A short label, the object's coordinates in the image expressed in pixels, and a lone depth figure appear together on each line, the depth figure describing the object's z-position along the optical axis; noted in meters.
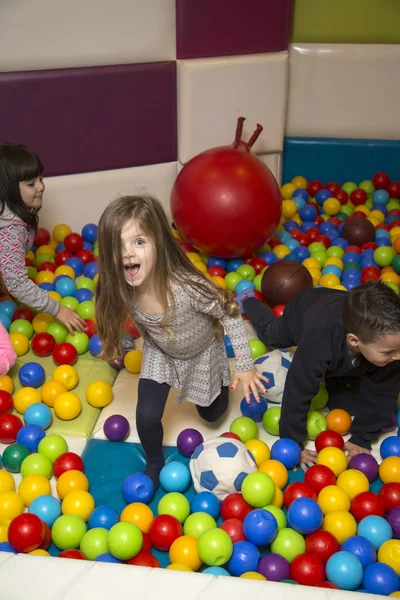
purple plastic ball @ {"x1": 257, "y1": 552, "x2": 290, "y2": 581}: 1.50
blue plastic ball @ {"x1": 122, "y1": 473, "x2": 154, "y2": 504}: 1.74
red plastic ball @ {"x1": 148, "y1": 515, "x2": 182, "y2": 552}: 1.60
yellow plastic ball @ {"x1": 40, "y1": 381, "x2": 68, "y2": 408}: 2.07
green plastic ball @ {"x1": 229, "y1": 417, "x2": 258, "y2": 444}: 1.92
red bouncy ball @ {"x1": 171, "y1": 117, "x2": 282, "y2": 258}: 2.47
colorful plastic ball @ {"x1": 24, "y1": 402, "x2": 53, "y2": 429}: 1.98
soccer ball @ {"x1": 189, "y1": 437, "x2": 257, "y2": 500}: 1.71
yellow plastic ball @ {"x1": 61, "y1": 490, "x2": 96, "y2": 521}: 1.68
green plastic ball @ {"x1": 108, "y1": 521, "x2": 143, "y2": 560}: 1.53
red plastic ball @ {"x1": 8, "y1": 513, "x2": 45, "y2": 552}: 1.53
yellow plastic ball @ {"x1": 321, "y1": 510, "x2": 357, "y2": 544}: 1.62
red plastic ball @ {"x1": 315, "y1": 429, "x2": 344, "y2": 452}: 1.88
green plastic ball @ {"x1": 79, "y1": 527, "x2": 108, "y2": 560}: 1.58
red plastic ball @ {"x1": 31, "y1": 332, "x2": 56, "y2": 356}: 2.28
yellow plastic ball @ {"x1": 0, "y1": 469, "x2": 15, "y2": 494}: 1.75
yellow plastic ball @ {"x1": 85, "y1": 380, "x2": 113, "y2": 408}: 2.07
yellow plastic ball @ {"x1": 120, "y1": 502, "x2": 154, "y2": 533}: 1.65
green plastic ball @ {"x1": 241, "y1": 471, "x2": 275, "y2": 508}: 1.64
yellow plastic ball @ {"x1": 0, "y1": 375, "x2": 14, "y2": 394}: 2.11
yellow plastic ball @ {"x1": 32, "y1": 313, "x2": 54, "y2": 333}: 2.40
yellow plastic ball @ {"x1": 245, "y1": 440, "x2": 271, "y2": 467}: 1.83
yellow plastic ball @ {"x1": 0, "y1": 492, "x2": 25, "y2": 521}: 1.67
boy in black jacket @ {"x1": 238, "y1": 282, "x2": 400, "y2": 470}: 1.64
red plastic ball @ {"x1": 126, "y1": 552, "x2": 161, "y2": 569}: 1.53
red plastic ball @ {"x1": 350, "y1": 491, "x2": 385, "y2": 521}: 1.67
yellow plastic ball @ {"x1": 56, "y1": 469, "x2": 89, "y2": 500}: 1.74
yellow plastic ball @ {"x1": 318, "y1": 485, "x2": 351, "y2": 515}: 1.69
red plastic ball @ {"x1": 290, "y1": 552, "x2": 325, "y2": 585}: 1.48
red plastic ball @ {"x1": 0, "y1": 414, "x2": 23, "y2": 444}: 1.92
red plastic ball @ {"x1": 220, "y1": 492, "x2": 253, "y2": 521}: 1.67
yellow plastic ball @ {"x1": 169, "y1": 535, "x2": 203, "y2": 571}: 1.55
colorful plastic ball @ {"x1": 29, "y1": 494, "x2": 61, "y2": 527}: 1.67
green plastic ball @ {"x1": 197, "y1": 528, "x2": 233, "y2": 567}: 1.52
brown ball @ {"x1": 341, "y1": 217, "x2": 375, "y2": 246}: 2.91
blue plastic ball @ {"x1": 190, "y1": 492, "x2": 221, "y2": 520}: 1.69
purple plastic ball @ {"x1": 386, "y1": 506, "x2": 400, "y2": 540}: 1.62
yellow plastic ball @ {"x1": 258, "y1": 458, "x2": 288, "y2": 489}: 1.76
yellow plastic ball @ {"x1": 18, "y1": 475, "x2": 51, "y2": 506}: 1.73
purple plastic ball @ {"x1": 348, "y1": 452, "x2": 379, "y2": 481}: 1.80
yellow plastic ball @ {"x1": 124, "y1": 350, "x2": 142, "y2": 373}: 2.22
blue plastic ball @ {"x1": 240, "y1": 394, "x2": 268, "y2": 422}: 1.99
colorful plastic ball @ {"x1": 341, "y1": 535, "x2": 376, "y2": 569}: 1.54
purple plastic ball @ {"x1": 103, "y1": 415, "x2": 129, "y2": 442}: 1.94
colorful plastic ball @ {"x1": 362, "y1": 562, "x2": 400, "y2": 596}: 1.46
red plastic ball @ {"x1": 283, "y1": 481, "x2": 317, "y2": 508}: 1.69
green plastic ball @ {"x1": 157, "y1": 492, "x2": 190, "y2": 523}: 1.68
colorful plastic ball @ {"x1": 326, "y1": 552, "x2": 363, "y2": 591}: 1.48
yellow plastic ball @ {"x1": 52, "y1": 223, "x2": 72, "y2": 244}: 2.88
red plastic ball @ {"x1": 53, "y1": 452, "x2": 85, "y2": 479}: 1.80
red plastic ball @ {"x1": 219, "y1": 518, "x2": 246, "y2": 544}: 1.61
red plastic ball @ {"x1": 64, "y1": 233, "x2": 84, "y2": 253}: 2.83
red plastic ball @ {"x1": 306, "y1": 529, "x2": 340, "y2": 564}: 1.57
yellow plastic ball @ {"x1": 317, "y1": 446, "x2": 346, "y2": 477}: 1.81
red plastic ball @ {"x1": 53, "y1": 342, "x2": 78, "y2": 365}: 2.24
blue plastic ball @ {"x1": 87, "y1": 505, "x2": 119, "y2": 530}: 1.65
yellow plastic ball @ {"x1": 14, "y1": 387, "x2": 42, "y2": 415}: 2.05
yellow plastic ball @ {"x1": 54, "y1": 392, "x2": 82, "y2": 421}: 2.02
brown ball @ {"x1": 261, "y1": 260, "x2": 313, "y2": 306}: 2.40
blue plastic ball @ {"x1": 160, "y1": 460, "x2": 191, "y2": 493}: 1.77
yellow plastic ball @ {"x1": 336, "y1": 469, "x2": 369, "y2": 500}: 1.74
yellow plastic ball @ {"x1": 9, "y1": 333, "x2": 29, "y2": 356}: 2.31
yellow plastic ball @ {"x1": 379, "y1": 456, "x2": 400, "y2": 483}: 1.78
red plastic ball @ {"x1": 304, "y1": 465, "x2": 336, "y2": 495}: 1.75
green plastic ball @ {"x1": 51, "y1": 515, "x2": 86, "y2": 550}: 1.61
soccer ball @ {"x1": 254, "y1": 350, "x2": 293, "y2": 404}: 2.04
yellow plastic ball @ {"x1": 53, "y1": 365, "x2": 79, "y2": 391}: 2.15
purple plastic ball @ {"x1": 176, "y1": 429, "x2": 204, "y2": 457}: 1.88
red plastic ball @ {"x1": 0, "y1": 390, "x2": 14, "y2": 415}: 2.02
